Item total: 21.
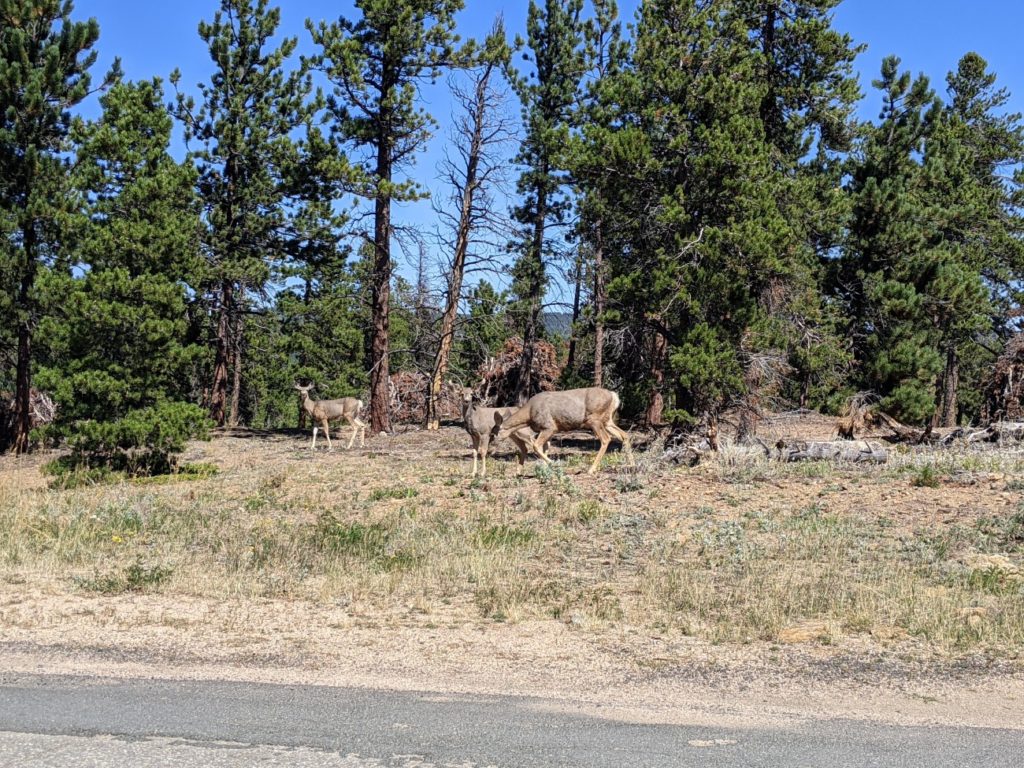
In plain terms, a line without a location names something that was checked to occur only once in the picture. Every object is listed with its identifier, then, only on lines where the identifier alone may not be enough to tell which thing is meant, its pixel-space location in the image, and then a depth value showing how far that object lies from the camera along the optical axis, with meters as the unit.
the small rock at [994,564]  10.84
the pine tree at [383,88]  27.94
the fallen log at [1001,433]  21.11
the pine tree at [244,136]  30.50
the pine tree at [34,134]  24.95
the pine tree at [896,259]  25.12
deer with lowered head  19.97
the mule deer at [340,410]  27.47
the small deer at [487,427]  20.09
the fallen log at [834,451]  18.67
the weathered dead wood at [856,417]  23.80
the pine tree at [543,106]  31.02
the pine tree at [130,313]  19.80
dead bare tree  30.41
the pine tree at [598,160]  21.34
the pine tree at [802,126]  22.14
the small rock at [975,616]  8.87
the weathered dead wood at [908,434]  23.45
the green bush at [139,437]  20.05
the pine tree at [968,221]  25.45
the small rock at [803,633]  8.65
